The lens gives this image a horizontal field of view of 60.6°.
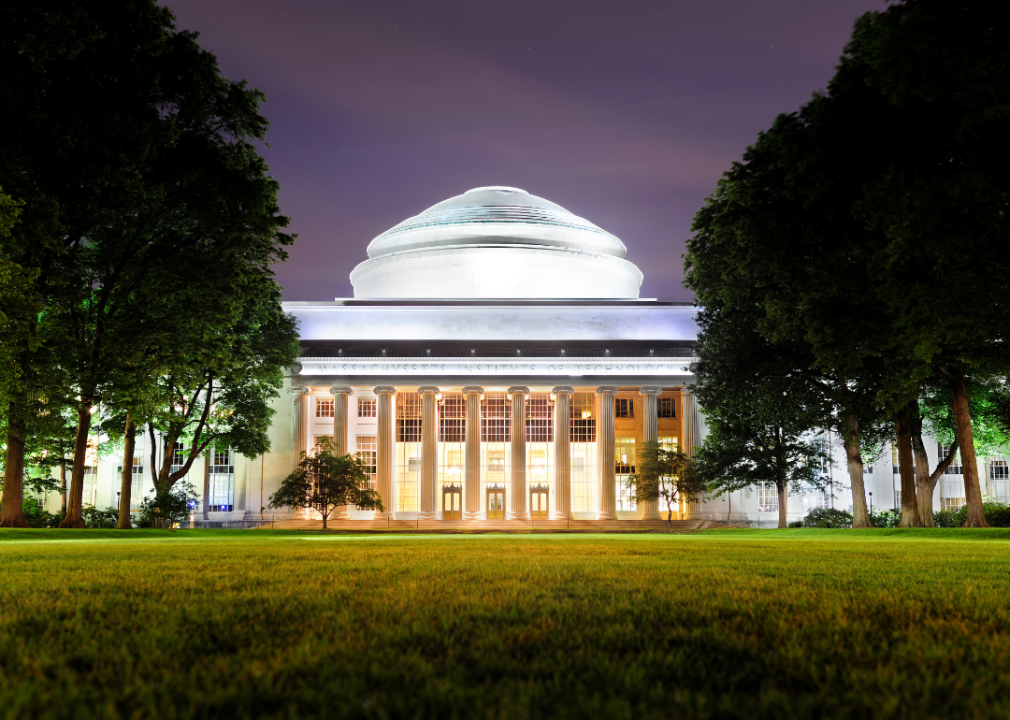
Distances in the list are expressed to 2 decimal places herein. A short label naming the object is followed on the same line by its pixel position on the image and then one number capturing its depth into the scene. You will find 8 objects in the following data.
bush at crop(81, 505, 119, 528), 52.17
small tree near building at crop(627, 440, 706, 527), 62.84
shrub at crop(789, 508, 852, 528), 59.19
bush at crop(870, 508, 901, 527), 57.80
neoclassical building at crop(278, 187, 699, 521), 73.75
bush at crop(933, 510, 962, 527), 55.55
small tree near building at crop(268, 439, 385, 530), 55.78
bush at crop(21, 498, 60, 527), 51.19
